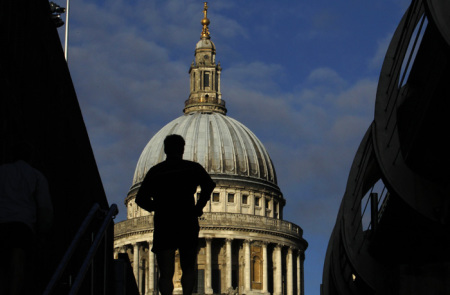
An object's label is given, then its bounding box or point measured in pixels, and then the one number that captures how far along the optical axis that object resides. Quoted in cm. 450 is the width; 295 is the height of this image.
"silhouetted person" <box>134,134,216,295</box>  1208
